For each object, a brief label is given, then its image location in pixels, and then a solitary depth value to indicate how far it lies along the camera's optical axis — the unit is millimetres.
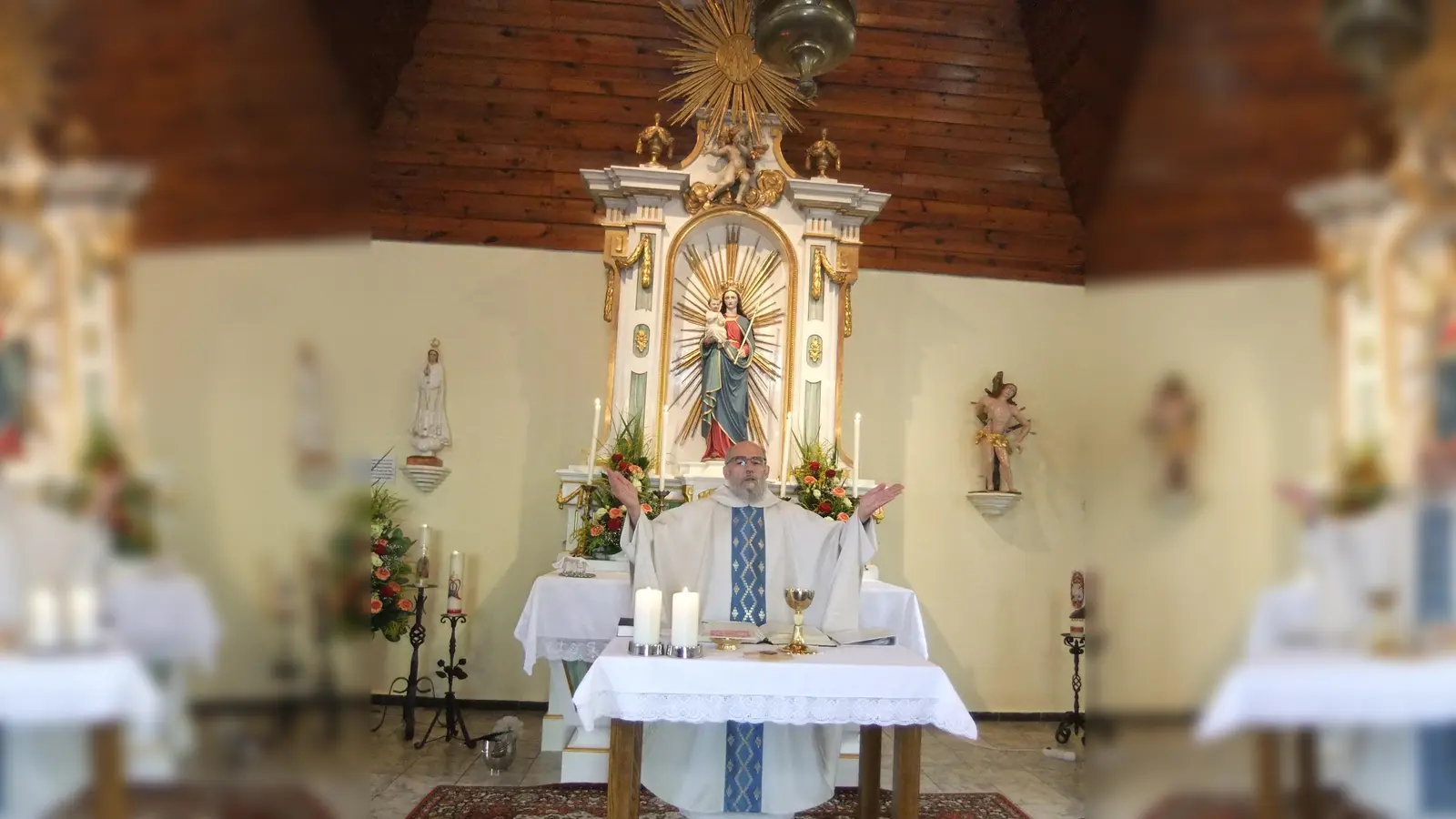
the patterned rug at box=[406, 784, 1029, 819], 6000
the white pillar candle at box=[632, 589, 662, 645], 4102
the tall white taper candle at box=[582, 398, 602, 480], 7278
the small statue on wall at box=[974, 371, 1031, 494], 10258
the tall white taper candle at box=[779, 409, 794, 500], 8500
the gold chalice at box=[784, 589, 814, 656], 4363
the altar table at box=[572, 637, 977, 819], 3965
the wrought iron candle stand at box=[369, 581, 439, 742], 8156
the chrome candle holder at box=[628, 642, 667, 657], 4068
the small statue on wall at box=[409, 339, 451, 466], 9852
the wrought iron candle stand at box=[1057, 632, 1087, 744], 8953
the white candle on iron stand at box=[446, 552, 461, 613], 8039
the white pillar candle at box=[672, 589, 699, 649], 4090
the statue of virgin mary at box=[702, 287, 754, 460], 8695
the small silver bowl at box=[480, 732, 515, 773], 7031
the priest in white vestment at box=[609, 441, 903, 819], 5316
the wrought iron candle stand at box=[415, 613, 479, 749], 7966
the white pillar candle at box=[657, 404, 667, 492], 7773
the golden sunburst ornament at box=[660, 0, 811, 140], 8812
